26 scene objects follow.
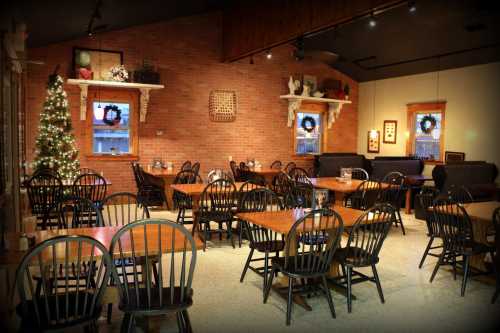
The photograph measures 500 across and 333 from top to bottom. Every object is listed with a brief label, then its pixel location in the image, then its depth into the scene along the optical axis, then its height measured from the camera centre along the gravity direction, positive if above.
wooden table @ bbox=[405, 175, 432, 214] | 8.03 -0.64
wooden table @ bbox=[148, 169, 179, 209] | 7.68 -0.64
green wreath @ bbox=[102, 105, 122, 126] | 8.39 +0.50
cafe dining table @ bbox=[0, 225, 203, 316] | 2.59 -0.65
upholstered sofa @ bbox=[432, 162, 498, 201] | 7.51 -0.52
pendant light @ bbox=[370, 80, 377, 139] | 10.75 +0.64
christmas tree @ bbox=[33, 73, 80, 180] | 6.91 +0.06
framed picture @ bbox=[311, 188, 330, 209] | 3.85 -0.44
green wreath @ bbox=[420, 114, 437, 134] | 9.40 +0.51
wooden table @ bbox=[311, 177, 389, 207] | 6.01 -0.55
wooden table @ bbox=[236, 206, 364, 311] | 3.55 -0.63
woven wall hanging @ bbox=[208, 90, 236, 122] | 9.45 +0.82
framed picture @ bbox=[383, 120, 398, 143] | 10.24 +0.37
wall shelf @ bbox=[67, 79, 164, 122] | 7.85 +1.02
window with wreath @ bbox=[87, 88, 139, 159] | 8.30 +0.33
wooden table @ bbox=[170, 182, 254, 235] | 5.62 -0.60
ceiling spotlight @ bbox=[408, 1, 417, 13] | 5.18 +1.67
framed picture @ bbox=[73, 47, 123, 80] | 7.90 +1.46
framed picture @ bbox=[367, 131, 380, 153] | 10.71 +0.09
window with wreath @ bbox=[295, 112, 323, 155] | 10.58 +0.30
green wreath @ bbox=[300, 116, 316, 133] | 10.61 +0.52
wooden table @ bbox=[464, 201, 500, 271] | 4.23 -0.74
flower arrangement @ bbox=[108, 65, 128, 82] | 8.12 +1.25
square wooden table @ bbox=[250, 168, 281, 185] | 8.67 -0.55
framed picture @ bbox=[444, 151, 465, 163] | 8.77 -0.16
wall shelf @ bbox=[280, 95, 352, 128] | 10.11 +0.96
